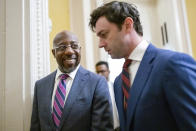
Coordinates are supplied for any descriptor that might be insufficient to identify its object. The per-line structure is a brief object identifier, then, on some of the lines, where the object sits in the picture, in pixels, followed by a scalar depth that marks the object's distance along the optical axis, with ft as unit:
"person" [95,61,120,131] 9.14
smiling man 4.47
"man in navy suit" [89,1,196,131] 2.94
